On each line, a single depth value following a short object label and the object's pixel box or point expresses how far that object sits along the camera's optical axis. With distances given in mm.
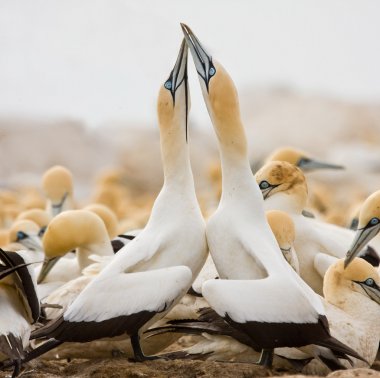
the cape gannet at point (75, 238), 15508
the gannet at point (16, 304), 11578
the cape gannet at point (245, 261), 11273
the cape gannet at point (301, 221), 15422
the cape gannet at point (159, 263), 11664
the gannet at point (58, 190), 24375
